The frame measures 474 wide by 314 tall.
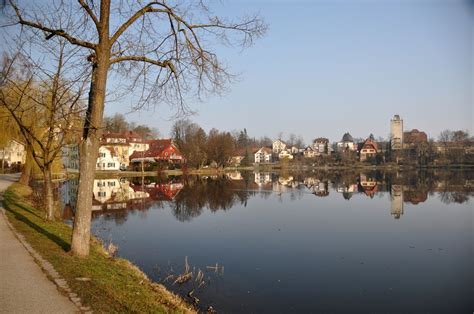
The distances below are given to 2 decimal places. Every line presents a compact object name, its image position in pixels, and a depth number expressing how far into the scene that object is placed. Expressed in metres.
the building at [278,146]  151.66
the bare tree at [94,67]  8.80
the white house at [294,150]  151.19
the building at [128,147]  78.73
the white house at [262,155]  142.00
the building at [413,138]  109.37
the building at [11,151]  30.08
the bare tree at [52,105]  12.50
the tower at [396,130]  116.81
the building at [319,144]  162.48
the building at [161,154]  79.56
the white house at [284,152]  137.44
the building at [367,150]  114.40
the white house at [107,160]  71.50
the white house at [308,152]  139.07
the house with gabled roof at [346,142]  160.24
